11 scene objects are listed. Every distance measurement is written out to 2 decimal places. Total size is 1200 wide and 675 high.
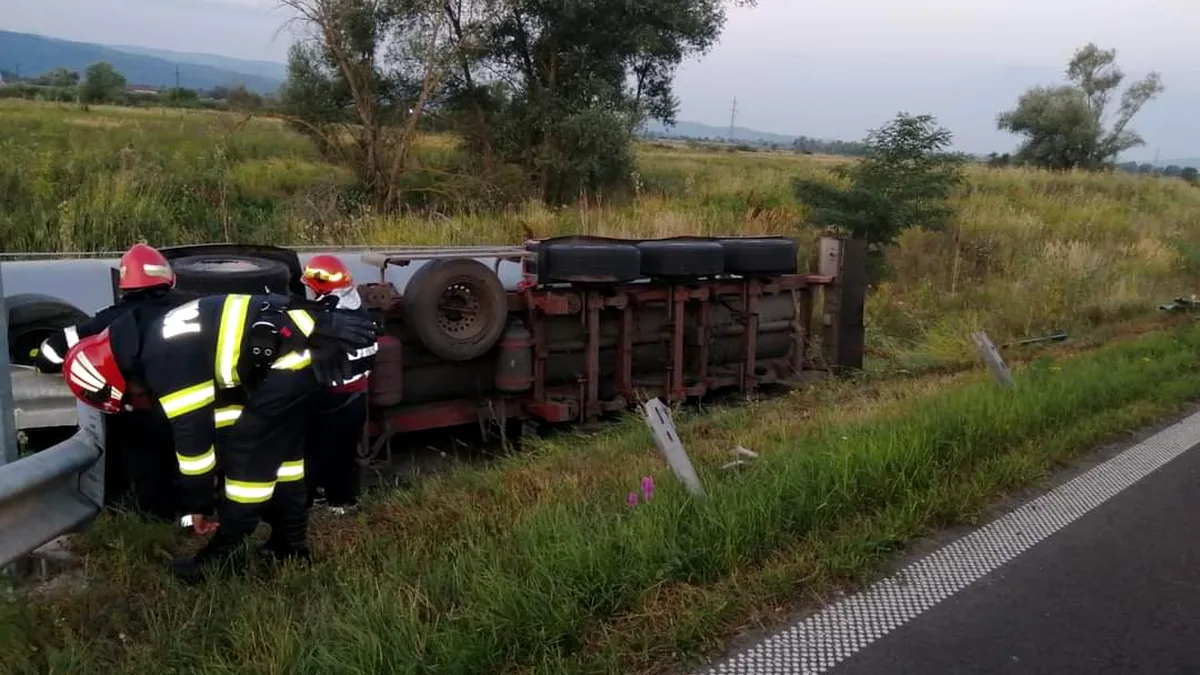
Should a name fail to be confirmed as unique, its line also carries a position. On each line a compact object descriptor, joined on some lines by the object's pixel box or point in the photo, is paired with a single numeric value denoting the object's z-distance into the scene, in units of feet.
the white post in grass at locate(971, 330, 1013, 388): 21.73
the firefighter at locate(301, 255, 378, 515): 16.11
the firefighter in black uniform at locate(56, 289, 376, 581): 12.19
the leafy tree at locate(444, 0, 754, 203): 60.59
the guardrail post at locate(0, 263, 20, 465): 12.05
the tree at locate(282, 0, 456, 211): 55.98
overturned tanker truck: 20.70
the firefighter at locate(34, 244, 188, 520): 13.33
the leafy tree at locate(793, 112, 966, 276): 39.55
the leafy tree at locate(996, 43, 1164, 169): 138.41
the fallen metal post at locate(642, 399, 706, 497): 14.23
